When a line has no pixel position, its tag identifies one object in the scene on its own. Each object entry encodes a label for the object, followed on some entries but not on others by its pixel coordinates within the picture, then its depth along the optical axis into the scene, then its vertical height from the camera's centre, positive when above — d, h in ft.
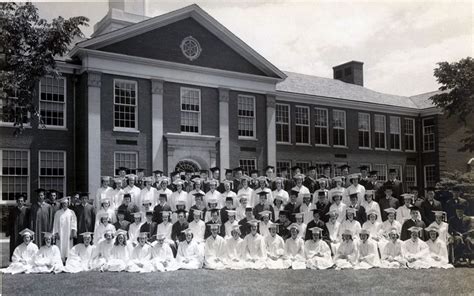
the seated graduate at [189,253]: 38.37 -6.18
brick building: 61.11 +7.26
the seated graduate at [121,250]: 37.76 -5.77
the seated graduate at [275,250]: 38.07 -6.06
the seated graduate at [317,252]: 37.47 -6.09
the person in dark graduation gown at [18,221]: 39.73 -3.82
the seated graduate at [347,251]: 37.82 -6.02
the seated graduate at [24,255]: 36.04 -5.86
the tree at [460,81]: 66.54 +10.46
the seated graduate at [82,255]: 37.47 -6.12
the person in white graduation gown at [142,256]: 37.11 -6.23
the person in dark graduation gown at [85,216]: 41.78 -3.69
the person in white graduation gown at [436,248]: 37.42 -5.90
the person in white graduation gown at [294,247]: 38.47 -5.82
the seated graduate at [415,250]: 37.29 -6.02
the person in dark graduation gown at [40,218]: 40.65 -3.71
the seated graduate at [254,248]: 38.29 -5.86
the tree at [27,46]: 39.83 +9.59
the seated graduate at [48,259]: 36.45 -6.17
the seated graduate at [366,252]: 37.47 -6.10
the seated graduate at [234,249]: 38.66 -5.96
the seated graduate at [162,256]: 37.58 -6.26
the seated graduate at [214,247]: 38.72 -5.81
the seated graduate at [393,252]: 37.58 -6.15
